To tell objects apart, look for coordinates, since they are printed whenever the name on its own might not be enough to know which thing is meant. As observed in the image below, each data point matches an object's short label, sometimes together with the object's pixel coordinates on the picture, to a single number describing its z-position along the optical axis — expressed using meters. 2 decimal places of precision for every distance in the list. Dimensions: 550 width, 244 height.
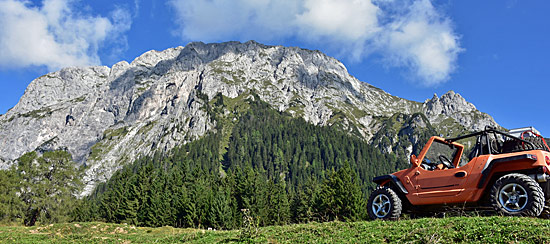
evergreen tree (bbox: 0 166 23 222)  39.78
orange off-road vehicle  9.30
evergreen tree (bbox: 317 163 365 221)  50.03
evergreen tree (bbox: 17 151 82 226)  42.25
